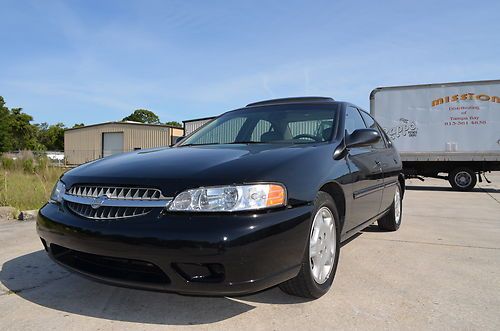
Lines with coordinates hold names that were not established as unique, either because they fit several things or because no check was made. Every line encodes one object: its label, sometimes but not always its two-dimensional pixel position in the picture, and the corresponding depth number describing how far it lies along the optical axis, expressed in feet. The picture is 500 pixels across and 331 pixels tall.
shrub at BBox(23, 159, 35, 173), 43.28
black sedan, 6.88
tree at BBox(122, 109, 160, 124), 299.50
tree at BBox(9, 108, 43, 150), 203.31
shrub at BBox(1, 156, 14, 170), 46.37
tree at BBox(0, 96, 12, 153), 130.41
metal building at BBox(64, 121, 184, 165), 132.05
